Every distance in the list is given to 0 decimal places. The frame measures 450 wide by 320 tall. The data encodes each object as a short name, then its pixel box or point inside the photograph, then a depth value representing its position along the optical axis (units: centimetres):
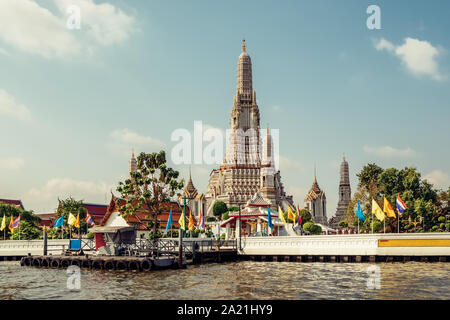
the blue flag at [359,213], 5178
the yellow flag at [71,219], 5852
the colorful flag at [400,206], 4824
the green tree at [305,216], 9232
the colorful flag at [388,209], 4974
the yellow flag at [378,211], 4981
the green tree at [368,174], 8336
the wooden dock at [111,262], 4188
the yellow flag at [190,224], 5756
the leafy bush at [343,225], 9070
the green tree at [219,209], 11838
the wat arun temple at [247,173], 12675
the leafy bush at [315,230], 7694
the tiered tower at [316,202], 13925
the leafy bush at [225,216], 9859
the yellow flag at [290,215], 5995
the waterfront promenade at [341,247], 4584
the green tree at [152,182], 5812
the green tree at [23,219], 7350
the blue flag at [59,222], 5688
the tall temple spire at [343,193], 13638
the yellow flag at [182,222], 5227
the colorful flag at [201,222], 6906
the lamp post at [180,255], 4412
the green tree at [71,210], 8064
